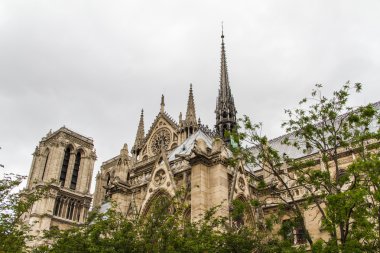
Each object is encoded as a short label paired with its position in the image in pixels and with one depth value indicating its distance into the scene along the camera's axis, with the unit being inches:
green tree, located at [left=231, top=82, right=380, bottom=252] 439.2
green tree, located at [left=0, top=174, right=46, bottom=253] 598.5
